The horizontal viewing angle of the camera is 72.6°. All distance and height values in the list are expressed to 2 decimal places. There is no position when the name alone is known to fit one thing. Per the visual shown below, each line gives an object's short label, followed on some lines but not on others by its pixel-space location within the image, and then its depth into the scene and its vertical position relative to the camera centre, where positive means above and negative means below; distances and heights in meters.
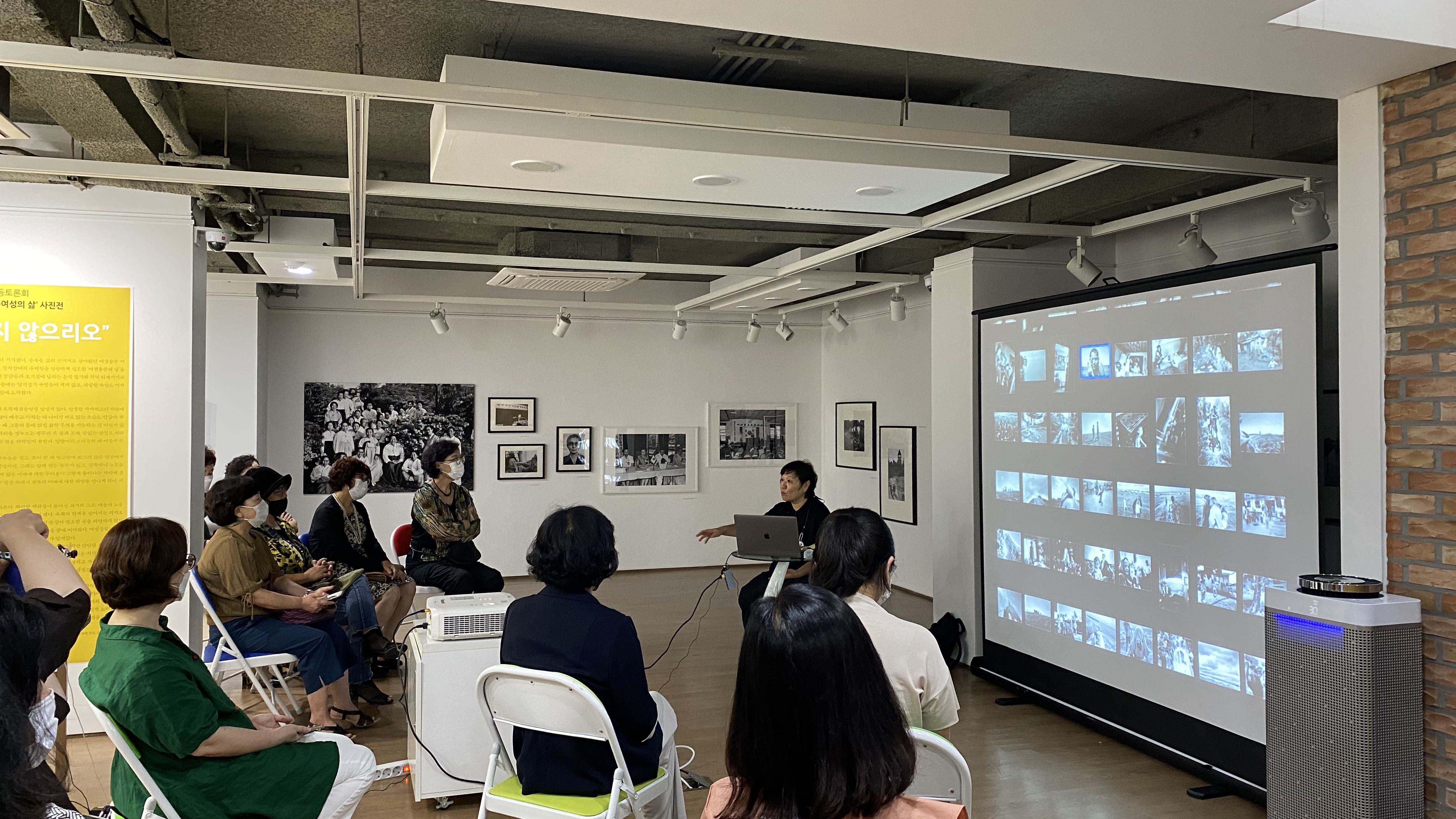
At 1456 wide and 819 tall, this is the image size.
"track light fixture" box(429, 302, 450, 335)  8.94 +0.91
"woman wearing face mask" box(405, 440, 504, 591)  6.25 -0.74
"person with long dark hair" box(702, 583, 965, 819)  1.49 -0.47
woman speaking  6.37 -0.56
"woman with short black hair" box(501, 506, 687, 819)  2.77 -0.65
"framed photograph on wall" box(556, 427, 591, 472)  10.44 -0.31
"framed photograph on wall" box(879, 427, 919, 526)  9.39 -0.54
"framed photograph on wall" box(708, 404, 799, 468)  11.03 -0.16
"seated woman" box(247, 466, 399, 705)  5.20 -0.84
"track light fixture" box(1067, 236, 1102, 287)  5.79 +0.89
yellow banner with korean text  4.96 +0.05
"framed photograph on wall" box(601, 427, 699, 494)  10.62 -0.44
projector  4.02 -0.81
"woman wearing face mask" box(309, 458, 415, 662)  5.88 -0.76
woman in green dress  2.59 -0.78
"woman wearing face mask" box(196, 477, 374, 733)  4.71 -0.87
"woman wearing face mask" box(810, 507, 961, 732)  2.58 -0.54
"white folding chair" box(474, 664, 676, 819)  2.64 -0.82
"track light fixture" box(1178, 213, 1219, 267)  5.04 +0.87
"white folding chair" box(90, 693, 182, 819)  2.54 -0.87
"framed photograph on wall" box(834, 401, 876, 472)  10.23 -0.16
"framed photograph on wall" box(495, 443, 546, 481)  10.21 -0.44
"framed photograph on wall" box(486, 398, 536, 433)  10.19 +0.05
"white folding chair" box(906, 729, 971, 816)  2.25 -0.82
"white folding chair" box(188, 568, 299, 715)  4.53 -1.12
